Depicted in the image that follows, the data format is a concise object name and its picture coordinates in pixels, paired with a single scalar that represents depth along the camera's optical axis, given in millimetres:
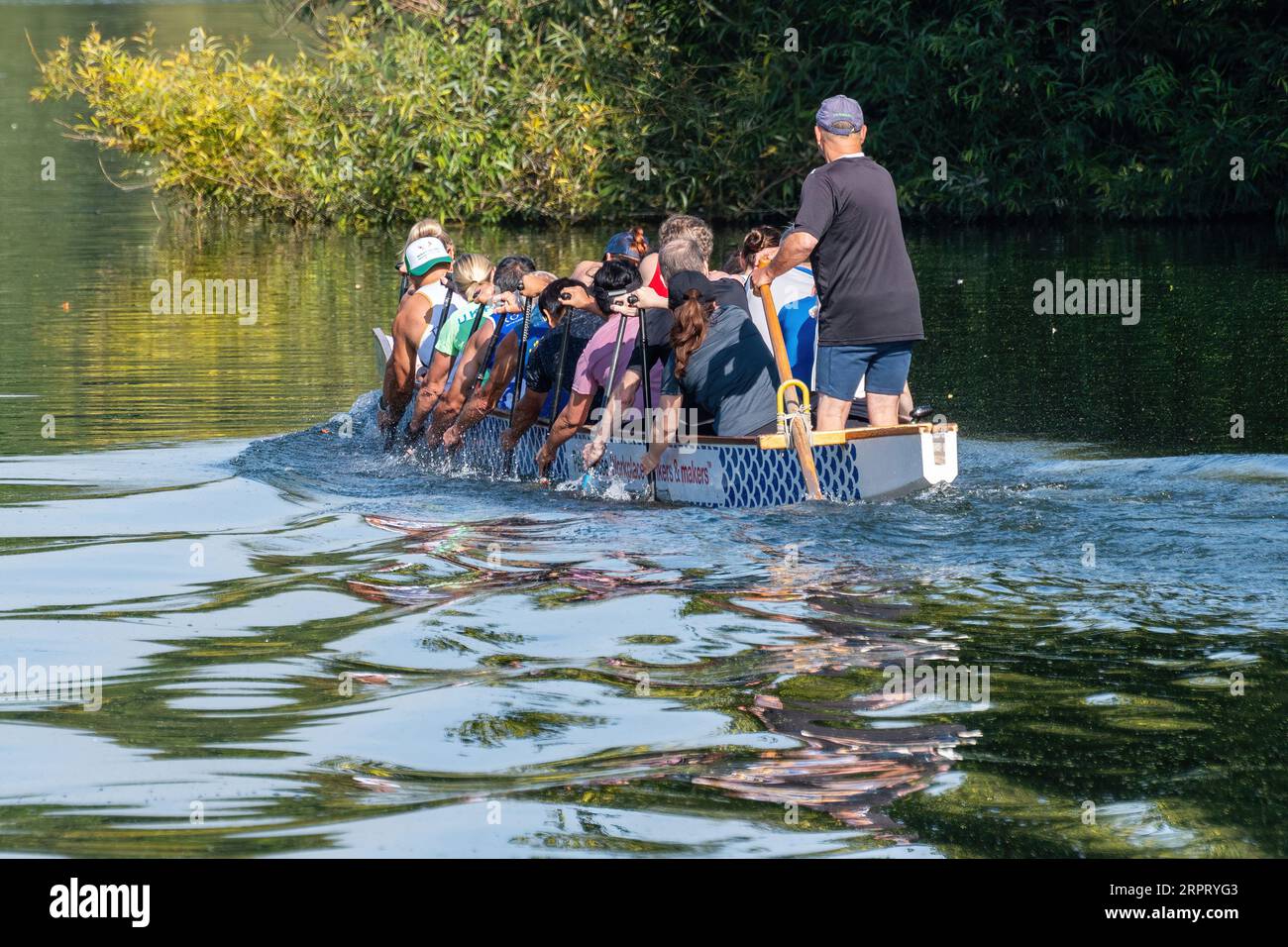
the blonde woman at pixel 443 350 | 12469
